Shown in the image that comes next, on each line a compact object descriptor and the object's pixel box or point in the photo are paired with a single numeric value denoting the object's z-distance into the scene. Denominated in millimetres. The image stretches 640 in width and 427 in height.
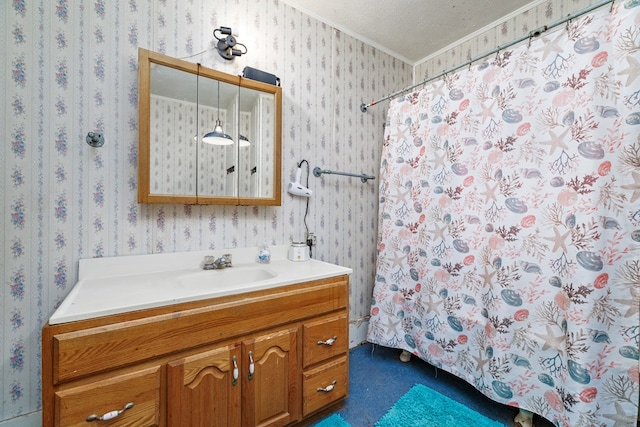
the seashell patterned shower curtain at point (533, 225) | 1020
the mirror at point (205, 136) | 1258
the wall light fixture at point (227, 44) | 1391
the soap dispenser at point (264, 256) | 1538
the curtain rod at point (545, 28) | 1028
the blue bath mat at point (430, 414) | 1306
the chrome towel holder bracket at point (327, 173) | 1824
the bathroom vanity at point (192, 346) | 774
